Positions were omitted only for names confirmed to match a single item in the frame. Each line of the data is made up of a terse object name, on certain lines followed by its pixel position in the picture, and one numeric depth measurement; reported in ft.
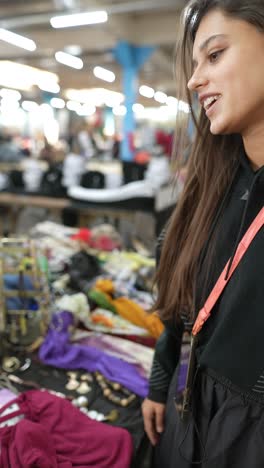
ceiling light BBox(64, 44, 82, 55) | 33.04
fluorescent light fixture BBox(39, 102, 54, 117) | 68.64
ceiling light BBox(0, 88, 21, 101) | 53.85
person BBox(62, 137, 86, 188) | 16.72
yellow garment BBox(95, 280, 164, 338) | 6.42
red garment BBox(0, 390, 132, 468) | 3.38
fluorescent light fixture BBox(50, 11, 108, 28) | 18.86
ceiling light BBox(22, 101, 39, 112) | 62.44
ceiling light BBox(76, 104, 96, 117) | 74.38
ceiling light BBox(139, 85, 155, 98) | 52.03
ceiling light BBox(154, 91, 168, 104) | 53.21
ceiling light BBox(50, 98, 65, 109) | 67.77
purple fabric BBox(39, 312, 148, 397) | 5.53
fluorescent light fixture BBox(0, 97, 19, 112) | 56.91
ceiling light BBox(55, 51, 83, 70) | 31.04
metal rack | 6.11
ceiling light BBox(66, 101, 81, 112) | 71.33
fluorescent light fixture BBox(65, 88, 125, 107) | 65.83
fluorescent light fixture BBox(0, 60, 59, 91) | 44.94
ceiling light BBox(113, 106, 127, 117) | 69.40
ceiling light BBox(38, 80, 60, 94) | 52.31
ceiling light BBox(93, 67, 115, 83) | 41.55
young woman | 2.42
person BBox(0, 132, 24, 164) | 25.31
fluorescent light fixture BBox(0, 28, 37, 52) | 22.83
